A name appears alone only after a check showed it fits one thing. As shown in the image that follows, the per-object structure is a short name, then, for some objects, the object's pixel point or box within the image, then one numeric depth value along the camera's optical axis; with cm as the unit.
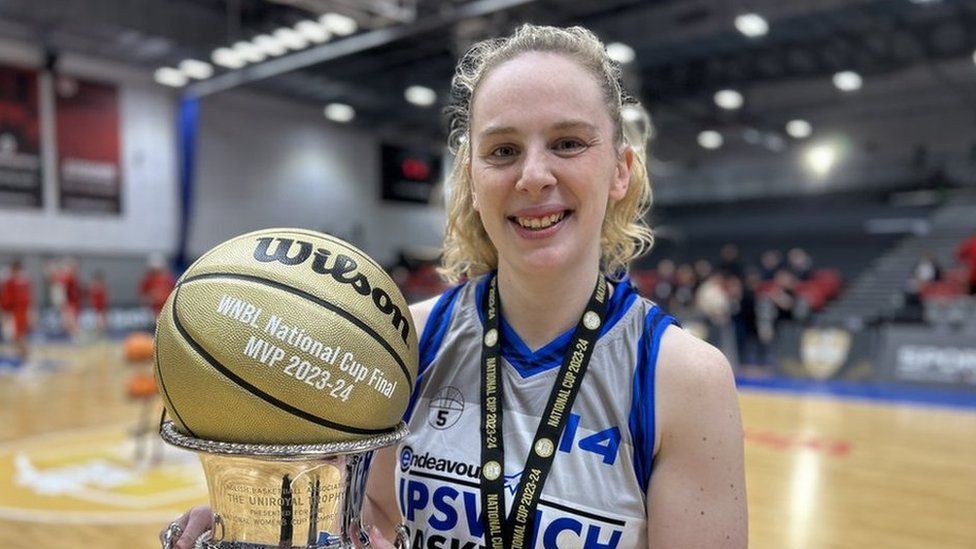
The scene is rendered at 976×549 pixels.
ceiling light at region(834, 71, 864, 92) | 1247
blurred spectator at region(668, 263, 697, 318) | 1115
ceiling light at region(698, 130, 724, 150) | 1794
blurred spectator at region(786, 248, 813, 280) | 1122
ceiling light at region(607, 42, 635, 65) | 1055
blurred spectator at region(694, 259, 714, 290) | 1095
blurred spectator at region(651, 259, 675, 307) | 1209
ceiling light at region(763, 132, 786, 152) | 1723
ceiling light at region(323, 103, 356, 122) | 1498
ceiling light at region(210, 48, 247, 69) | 1085
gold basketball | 79
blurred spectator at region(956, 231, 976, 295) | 805
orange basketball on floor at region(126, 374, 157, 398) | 398
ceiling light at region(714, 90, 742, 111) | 1409
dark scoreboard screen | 1705
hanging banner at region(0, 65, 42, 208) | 1102
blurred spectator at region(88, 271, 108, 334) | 1091
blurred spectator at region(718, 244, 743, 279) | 1059
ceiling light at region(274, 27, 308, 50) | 1012
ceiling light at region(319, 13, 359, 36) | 924
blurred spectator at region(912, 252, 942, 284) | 1020
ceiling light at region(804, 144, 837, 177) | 1695
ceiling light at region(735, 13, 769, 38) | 897
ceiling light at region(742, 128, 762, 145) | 1659
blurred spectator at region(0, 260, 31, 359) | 863
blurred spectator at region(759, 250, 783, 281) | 1123
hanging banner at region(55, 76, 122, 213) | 1175
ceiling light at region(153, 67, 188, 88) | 1208
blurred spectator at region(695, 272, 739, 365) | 933
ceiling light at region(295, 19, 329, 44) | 979
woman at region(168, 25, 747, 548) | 89
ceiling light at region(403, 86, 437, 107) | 1366
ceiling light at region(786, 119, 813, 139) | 1616
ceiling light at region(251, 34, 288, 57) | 1039
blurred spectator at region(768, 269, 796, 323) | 888
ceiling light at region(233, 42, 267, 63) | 1075
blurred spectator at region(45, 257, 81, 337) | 1024
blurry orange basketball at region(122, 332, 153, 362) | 399
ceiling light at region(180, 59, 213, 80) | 1188
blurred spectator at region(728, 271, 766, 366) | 880
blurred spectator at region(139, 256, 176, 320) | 1020
